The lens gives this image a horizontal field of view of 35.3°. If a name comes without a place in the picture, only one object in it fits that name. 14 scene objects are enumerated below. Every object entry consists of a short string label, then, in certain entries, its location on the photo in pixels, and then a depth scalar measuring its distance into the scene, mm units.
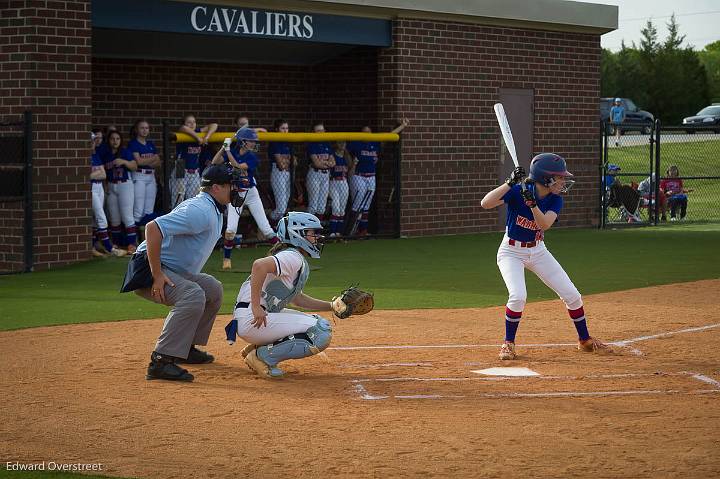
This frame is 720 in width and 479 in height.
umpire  8141
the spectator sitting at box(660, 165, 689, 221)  25938
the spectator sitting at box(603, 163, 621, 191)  24719
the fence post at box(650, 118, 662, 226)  23922
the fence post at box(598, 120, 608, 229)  24062
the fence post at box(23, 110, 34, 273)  15375
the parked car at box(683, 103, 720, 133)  49250
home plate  8469
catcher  8250
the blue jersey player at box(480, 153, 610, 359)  9000
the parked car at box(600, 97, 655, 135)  49531
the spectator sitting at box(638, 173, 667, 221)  24703
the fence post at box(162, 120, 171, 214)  17141
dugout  19344
